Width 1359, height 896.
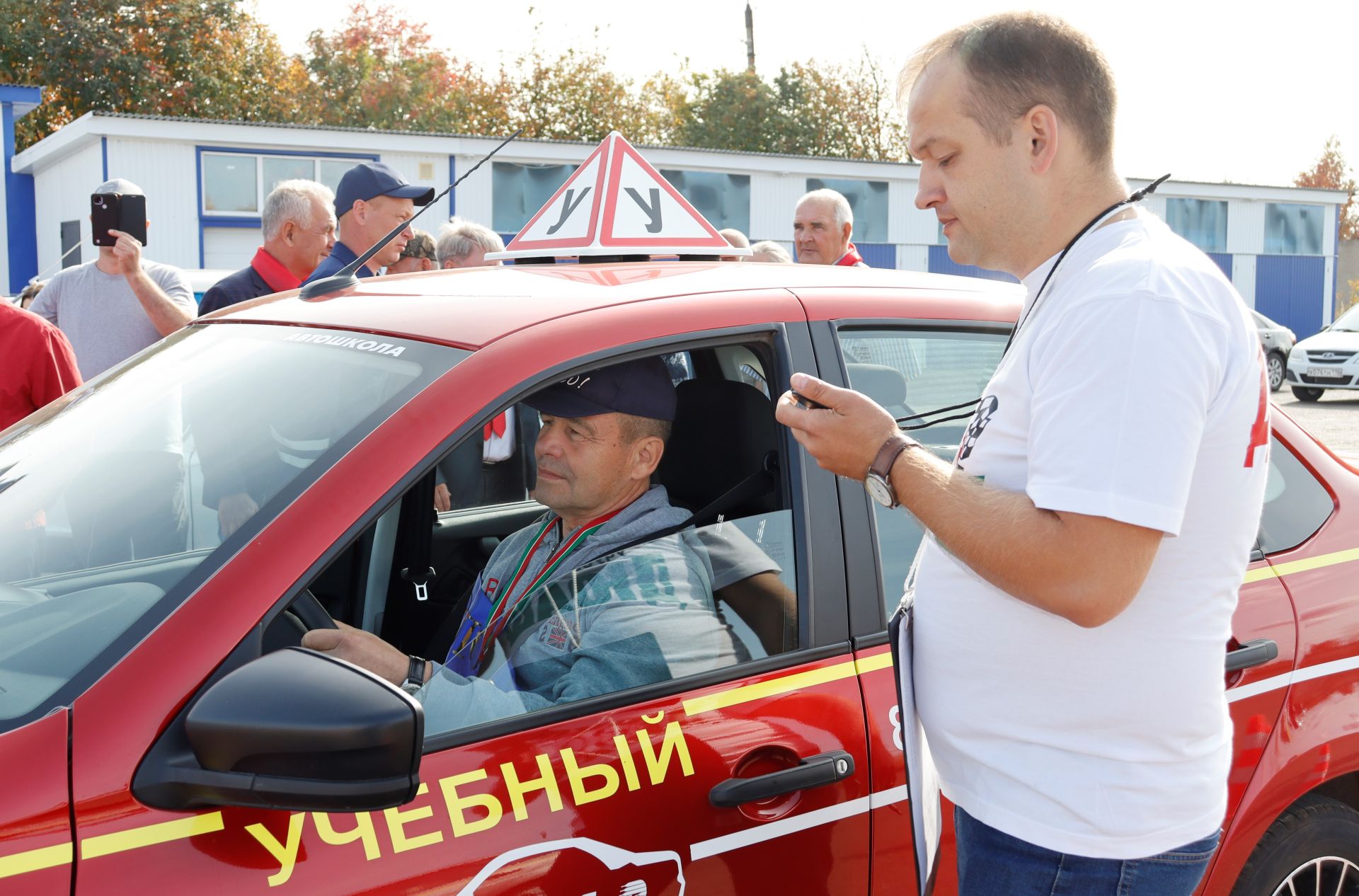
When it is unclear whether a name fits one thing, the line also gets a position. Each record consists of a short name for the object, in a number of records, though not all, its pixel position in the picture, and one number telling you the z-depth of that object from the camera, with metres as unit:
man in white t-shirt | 1.31
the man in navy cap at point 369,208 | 4.83
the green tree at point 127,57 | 32.41
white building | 19.39
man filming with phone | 4.67
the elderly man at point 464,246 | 5.93
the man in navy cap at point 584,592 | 1.79
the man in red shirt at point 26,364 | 3.99
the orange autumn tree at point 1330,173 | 56.22
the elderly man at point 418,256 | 5.75
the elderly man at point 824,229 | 6.51
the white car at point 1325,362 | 17.58
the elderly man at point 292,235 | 4.69
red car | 1.37
